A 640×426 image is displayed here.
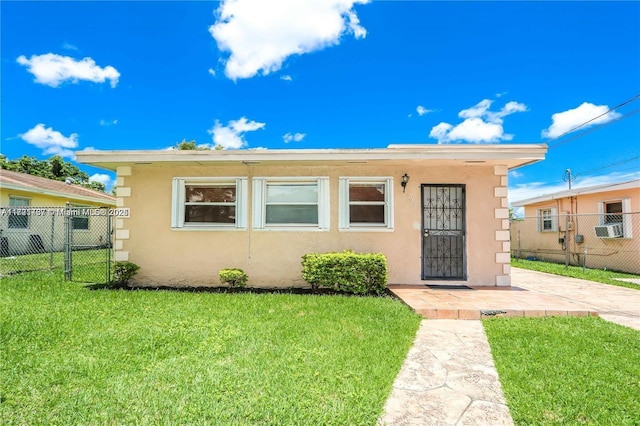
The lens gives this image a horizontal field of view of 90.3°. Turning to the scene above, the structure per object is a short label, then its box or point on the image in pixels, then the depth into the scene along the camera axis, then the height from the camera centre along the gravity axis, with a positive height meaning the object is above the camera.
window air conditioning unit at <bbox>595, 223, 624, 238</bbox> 10.15 -0.16
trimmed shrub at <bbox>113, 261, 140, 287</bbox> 6.68 -0.98
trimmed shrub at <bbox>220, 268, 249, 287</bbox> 6.50 -1.06
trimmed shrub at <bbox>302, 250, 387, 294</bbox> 6.12 -0.91
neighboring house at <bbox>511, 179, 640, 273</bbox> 9.96 -0.05
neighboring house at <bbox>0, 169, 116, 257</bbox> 12.41 +0.28
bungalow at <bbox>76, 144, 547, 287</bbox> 6.89 +0.28
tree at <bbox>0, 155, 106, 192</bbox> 25.31 +4.83
